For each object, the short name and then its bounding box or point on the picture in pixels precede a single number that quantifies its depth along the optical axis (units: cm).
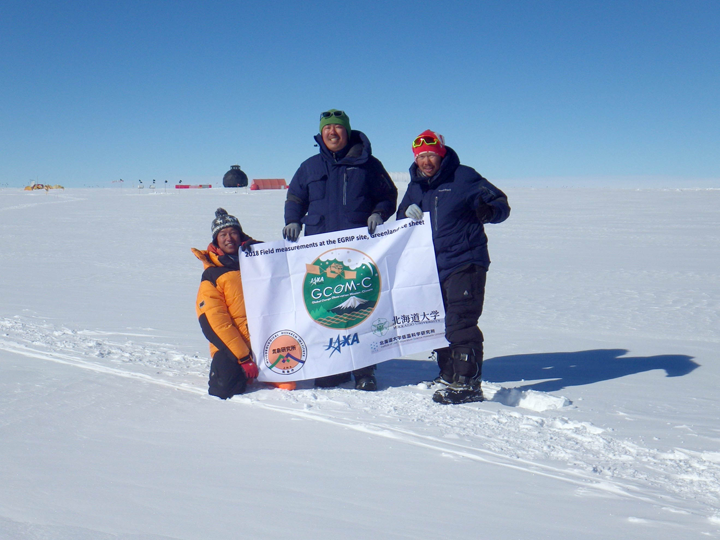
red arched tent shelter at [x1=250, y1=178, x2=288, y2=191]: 5039
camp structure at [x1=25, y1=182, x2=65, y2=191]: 5753
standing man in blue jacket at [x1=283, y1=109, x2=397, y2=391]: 416
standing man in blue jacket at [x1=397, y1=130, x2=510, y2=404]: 395
